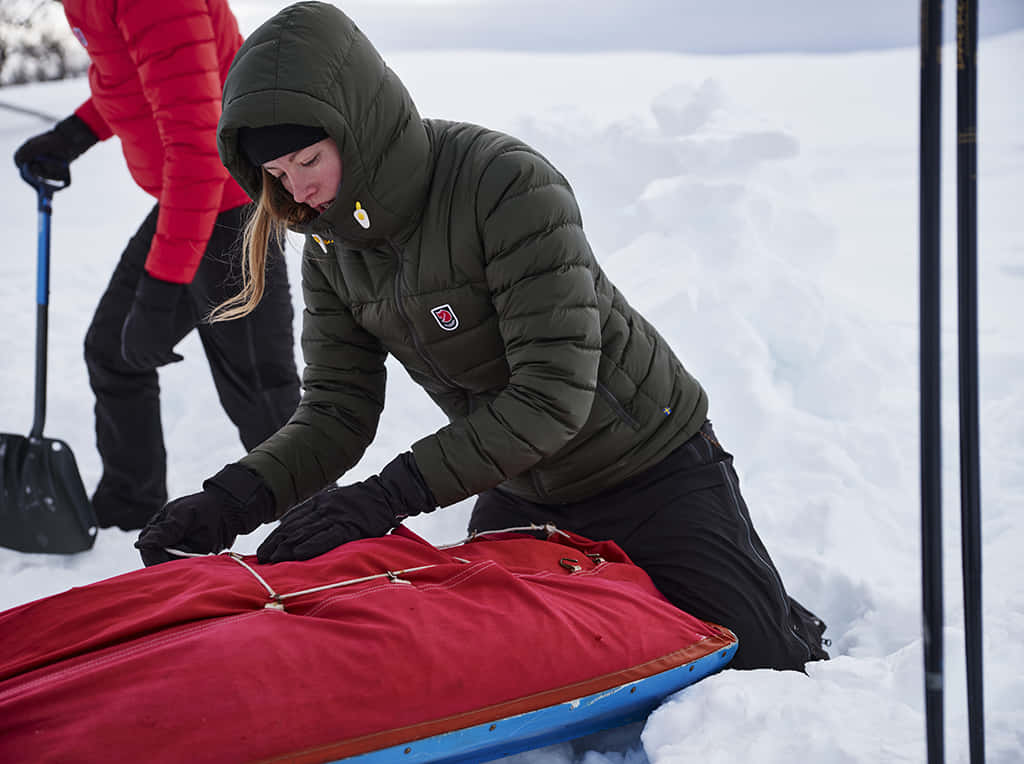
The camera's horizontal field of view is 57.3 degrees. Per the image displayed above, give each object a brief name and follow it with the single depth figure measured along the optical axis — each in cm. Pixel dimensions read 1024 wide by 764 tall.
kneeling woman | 134
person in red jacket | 204
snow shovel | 245
